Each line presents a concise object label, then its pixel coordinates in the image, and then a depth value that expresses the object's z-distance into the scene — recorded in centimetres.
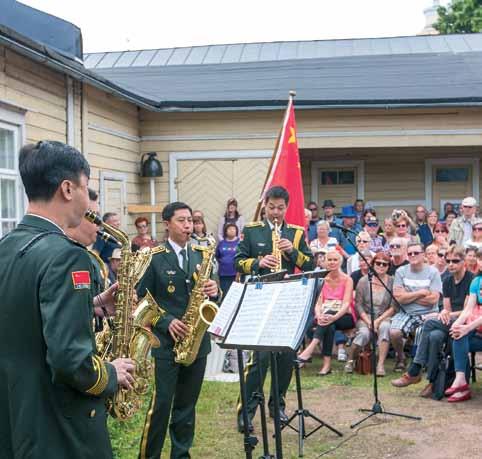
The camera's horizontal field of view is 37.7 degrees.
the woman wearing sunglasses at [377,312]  858
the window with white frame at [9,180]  783
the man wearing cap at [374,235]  1009
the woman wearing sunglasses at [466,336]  720
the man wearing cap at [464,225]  1041
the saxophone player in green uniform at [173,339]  478
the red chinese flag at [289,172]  937
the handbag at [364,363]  845
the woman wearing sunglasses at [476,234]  895
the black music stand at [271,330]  344
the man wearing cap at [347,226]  1073
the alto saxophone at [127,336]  350
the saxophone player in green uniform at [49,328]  245
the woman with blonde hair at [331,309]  870
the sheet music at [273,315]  350
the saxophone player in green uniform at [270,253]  595
